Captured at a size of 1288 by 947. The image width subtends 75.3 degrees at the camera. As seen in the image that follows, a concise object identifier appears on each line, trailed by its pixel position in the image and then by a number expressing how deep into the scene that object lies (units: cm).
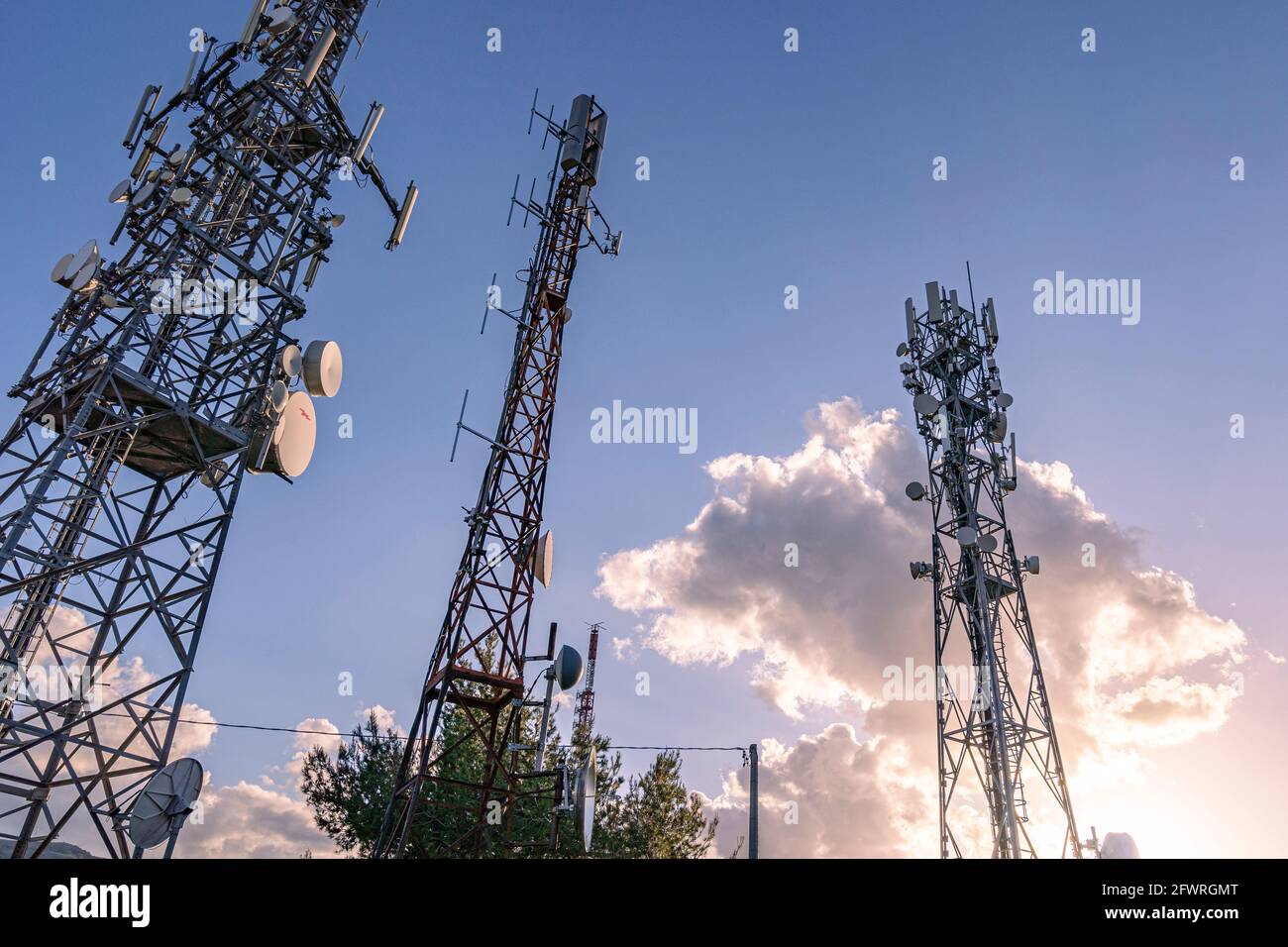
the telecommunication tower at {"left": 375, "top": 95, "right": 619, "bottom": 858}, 1684
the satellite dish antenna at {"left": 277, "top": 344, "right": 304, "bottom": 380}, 1570
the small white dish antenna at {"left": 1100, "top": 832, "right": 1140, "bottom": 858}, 1881
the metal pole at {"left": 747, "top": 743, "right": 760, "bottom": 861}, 1529
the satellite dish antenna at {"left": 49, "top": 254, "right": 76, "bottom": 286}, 1515
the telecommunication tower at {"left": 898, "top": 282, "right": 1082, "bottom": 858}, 2103
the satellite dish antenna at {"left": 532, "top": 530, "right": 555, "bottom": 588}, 1868
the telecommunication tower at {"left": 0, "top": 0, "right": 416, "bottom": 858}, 1261
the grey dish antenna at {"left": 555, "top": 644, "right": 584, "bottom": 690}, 1692
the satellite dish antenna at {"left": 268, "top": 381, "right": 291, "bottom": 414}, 1545
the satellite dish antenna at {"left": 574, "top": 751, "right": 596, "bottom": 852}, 1474
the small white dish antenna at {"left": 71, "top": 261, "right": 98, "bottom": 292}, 1486
